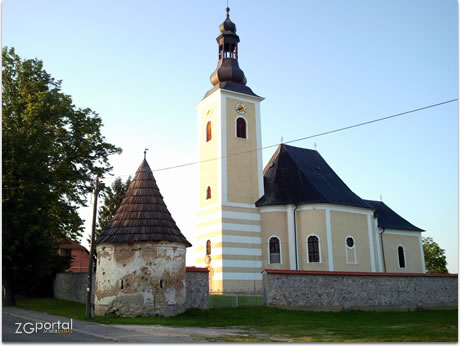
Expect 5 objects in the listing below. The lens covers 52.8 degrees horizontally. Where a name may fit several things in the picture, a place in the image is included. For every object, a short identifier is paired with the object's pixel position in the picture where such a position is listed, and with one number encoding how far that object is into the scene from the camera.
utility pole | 17.69
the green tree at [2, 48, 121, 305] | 23.67
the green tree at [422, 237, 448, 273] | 61.56
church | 29.94
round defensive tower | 18.02
